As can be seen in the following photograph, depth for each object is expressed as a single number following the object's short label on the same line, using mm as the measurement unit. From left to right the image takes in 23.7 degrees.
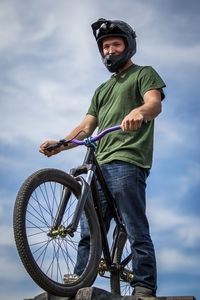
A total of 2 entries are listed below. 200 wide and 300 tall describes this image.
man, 4285
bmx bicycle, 3578
